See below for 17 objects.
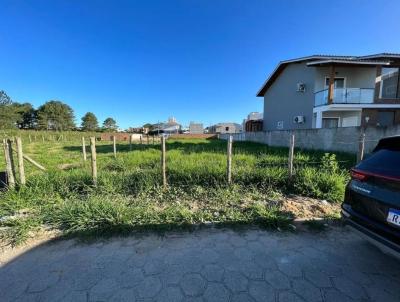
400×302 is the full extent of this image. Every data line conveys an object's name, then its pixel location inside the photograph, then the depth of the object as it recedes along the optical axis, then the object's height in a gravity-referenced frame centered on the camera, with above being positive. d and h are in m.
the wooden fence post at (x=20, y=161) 4.22 -0.58
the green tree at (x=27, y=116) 67.88 +5.38
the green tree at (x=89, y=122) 83.06 +3.82
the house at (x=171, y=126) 71.12 +1.60
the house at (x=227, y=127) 63.12 +0.76
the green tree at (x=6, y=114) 50.09 +4.56
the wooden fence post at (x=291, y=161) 4.73 -0.71
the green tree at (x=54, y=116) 68.12 +5.24
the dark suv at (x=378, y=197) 1.92 -0.70
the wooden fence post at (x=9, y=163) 4.22 -0.61
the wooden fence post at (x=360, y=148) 4.38 -0.42
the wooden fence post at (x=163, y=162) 4.64 -0.68
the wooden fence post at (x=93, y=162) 4.54 -0.65
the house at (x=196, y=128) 68.44 +0.67
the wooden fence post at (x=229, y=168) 4.63 -0.84
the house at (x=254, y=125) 24.70 +0.46
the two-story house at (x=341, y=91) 13.12 +2.43
